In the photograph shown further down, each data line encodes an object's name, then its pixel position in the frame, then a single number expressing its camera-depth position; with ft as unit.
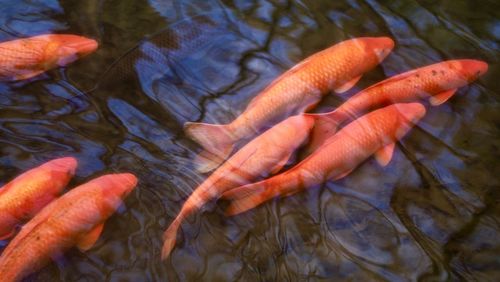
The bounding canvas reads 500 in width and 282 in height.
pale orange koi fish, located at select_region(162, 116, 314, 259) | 9.60
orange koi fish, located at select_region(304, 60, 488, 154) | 10.98
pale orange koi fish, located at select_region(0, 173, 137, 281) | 8.71
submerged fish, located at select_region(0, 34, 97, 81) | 11.93
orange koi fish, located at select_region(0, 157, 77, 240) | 9.44
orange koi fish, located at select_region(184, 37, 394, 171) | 10.56
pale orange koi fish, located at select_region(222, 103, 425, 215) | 9.66
